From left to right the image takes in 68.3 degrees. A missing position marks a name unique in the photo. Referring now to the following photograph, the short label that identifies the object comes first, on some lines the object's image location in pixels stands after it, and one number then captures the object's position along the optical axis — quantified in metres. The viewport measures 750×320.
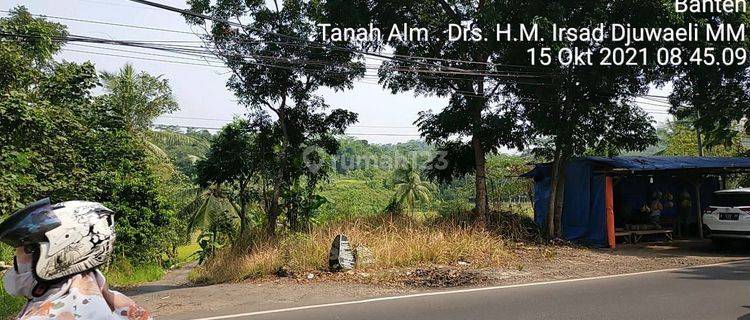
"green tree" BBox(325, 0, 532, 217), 15.06
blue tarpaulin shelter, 15.92
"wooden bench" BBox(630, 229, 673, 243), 16.63
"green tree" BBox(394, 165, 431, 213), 41.06
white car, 13.35
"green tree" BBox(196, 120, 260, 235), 16.95
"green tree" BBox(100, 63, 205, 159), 26.44
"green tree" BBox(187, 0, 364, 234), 14.91
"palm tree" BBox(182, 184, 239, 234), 25.55
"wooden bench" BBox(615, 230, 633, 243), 16.29
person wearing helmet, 1.99
